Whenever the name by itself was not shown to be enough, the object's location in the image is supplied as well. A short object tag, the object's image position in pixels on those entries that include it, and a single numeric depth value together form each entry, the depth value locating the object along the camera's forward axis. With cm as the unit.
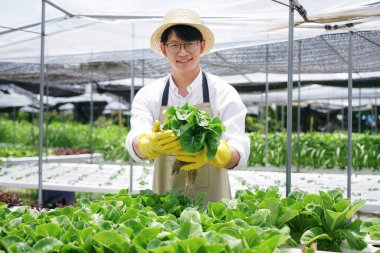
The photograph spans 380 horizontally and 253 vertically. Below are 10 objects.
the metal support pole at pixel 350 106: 408
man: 229
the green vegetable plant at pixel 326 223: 168
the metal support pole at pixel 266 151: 786
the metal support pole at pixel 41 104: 343
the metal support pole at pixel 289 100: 232
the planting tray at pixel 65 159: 823
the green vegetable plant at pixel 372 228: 171
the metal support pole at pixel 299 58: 586
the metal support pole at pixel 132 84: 483
